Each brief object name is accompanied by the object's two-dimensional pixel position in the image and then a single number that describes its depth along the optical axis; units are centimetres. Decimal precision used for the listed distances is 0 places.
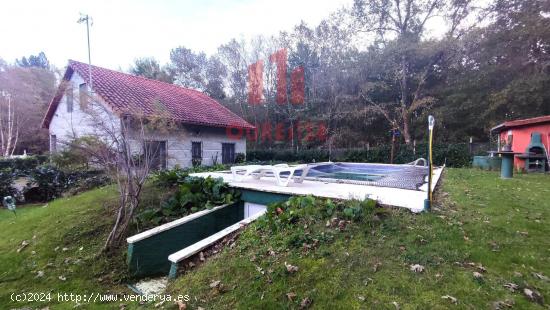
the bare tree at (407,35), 1817
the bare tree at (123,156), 451
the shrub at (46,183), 844
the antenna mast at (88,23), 995
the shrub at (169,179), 624
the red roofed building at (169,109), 1086
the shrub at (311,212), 354
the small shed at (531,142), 1012
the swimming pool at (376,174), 600
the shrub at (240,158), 1458
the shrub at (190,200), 505
